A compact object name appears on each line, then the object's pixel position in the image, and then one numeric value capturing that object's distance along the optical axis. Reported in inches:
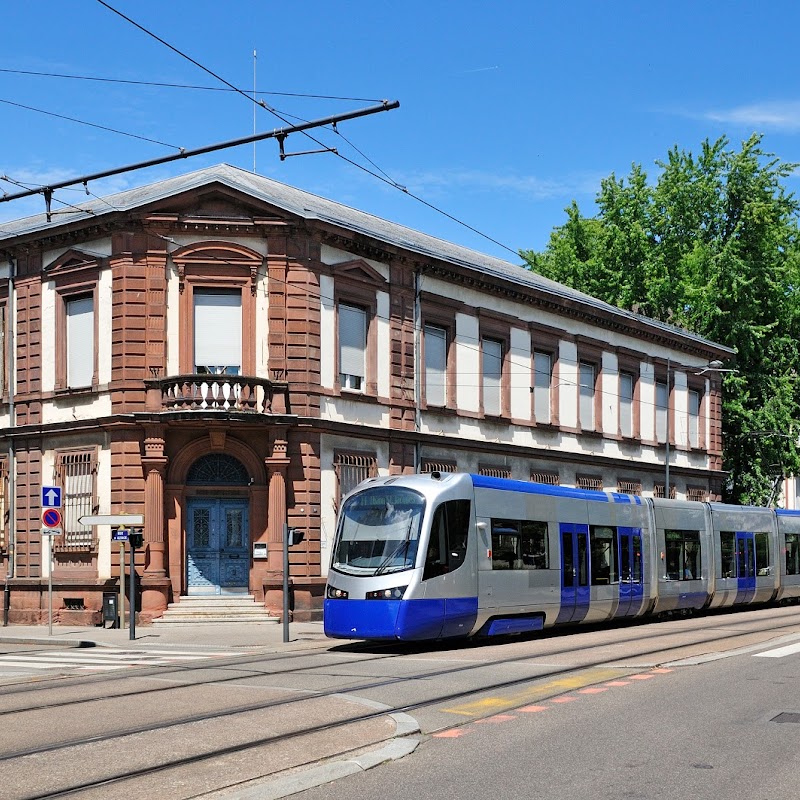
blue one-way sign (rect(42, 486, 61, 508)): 1030.4
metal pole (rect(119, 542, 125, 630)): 1026.2
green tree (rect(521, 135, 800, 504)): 2010.3
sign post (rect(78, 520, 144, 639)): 1010.1
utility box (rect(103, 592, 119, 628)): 1129.4
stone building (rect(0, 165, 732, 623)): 1162.6
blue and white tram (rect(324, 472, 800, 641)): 806.5
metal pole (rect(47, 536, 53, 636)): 996.1
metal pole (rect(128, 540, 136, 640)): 924.6
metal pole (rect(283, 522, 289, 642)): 941.6
